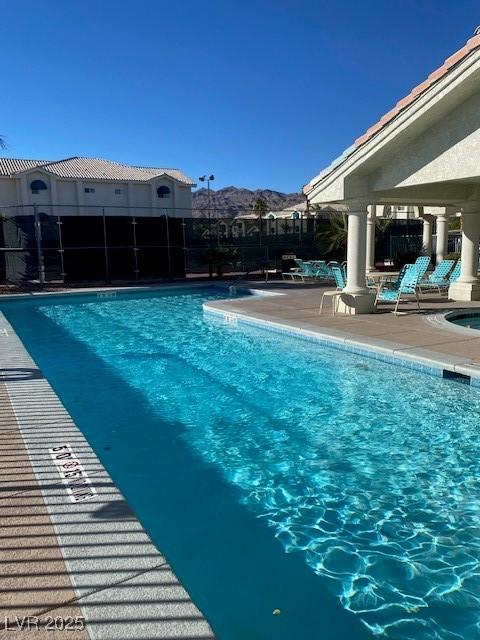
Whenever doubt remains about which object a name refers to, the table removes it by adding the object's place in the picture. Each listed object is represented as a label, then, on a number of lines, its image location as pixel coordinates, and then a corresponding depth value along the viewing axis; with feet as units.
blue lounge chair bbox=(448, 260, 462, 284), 42.93
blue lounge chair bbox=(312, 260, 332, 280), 57.53
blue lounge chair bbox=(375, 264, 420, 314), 35.53
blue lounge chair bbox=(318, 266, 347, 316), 35.58
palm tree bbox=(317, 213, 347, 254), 78.84
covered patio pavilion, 25.89
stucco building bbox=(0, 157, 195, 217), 126.52
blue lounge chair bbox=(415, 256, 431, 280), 36.01
